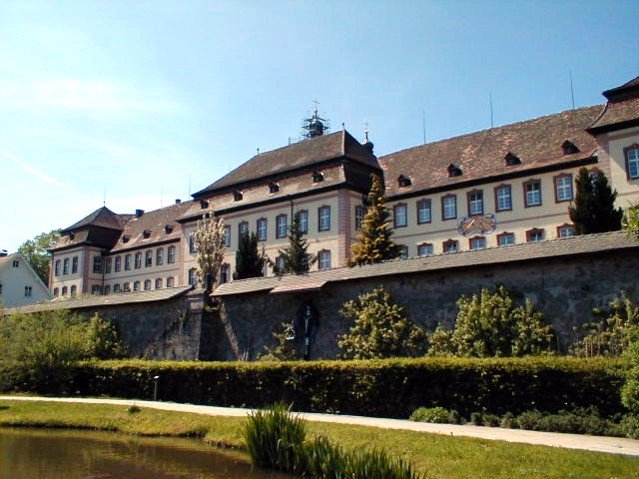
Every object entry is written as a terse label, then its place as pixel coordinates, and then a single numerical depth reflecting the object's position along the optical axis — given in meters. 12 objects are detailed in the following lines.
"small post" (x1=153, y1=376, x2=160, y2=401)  20.62
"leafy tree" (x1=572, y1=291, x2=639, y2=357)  15.20
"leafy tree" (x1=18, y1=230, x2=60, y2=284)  79.94
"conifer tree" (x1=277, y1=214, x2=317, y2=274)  34.34
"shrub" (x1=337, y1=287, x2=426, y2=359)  19.28
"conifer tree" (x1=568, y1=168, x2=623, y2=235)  26.61
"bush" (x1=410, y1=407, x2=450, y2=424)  14.24
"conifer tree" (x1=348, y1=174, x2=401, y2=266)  33.31
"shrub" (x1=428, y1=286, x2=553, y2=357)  16.59
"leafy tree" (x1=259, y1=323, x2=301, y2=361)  22.14
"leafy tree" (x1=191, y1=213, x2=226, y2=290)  27.49
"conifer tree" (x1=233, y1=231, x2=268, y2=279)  36.28
